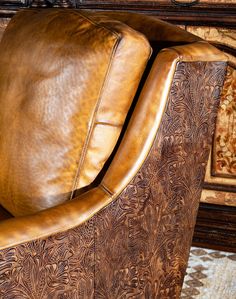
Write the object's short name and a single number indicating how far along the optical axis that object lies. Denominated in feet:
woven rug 8.17
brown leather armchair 5.67
